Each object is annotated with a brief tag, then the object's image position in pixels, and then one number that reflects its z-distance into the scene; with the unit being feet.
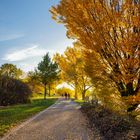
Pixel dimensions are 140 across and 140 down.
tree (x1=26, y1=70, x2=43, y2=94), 91.60
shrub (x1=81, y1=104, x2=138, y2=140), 13.21
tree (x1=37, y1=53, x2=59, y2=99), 87.90
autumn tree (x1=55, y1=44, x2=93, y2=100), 58.67
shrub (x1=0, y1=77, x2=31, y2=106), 49.70
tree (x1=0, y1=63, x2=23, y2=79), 128.86
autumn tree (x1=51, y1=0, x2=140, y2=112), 15.07
